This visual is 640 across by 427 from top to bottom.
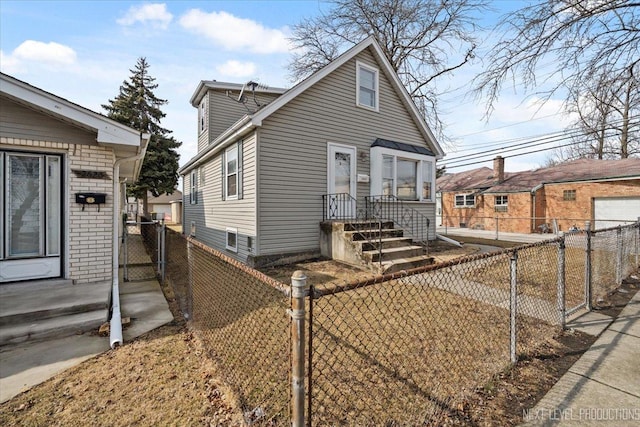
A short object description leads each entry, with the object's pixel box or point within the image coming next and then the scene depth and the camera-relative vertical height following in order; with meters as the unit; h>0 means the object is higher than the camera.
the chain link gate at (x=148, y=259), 6.92 -1.43
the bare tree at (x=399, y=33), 15.76 +10.12
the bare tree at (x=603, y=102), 6.86 +2.69
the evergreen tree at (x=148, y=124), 22.62 +7.24
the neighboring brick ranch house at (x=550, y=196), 16.83 +1.10
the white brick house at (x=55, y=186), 4.57 +0.43
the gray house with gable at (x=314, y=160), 7.89 +1.63
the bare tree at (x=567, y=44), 6.36 +3.80
